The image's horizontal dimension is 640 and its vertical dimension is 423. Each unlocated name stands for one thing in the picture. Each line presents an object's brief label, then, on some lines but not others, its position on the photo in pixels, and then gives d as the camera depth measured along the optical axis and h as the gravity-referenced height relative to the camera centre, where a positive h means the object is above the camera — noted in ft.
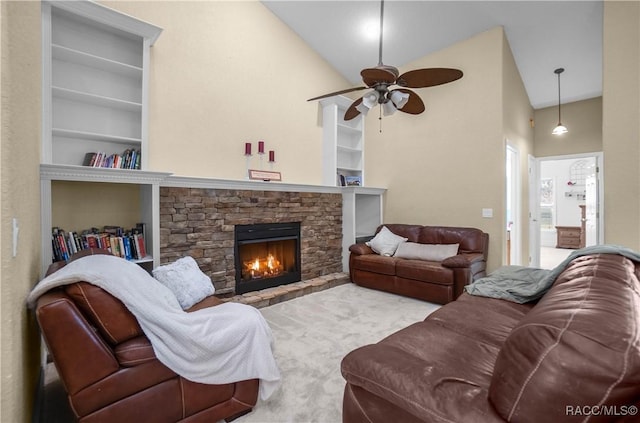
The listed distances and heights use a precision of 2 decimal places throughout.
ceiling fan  7.61 +3.44
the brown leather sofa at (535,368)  2.31 -1.53
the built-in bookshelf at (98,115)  8.00 +2.90
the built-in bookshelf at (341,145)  15.70 +3.58
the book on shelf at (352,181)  16.56 +1.56
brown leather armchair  4.04 -2.30
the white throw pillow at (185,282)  7.34 -1.86
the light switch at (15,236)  3.18 -0.29
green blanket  5.98 -1.99
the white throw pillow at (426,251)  12.67 -1.87
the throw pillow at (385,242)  14.28 -1.65
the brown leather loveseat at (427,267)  11.43 -2.45
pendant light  16.15 +4.27
